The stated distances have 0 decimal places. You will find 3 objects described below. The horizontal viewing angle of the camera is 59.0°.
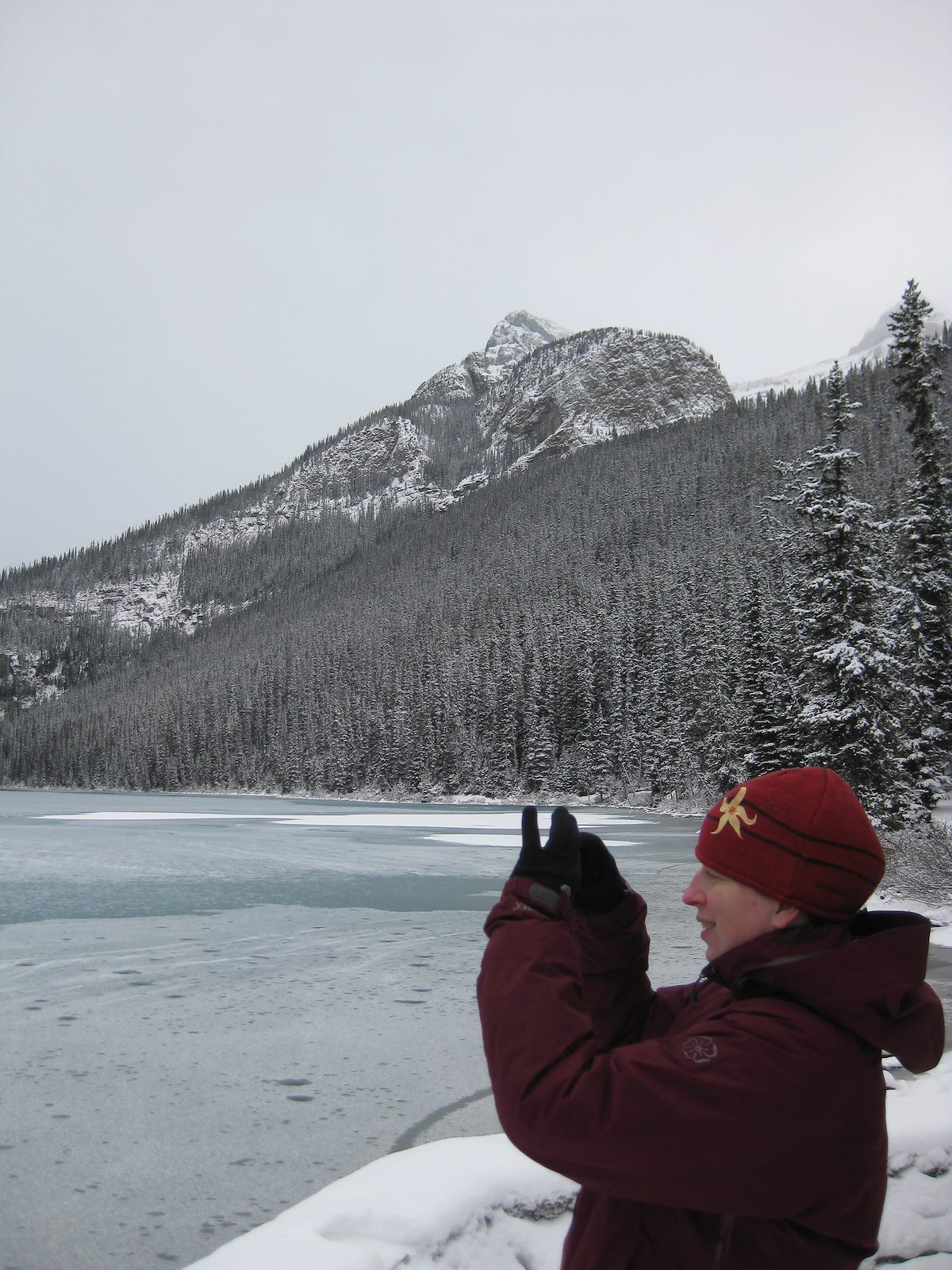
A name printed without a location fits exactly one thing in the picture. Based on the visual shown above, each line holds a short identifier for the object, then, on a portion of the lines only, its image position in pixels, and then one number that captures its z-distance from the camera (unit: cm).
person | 131
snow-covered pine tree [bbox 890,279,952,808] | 1980
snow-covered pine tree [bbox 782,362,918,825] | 1936
